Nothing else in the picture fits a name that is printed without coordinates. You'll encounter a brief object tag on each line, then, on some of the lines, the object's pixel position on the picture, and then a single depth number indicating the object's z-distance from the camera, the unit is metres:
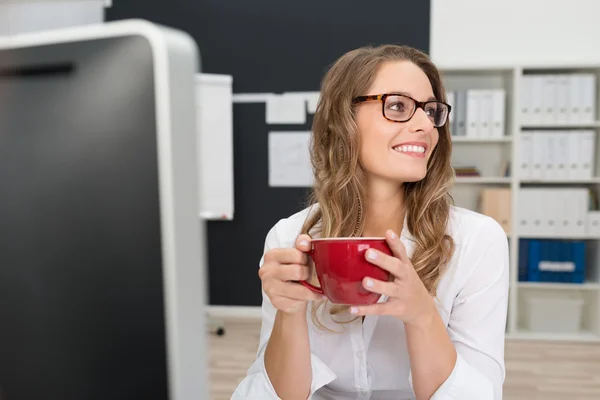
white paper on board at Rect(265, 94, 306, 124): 4.18
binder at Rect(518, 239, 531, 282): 3.80
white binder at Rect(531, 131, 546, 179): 3.71
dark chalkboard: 4.12
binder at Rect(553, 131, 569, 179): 3.68
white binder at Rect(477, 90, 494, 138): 3.77
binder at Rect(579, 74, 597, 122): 3.66
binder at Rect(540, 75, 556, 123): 3.70
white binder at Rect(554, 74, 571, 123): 3.69
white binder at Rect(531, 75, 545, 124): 3.71
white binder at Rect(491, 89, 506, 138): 3.75
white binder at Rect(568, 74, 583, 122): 3.67
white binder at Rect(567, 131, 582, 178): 3.66
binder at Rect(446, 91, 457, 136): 3.76
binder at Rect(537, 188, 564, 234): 3.70
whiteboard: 4.05
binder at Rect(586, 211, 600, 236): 3.67
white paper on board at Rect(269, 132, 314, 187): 4.21
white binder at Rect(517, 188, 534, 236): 3.72
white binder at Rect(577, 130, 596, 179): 3.66
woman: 0.99
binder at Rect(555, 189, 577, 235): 3.68
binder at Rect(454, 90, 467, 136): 3.78
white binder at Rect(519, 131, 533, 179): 3.72
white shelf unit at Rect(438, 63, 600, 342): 3.71
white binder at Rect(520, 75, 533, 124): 3.72
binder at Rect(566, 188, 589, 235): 3.66
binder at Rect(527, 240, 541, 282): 3.75
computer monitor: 0.33
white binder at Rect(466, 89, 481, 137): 3.77
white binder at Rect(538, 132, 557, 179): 3.69
